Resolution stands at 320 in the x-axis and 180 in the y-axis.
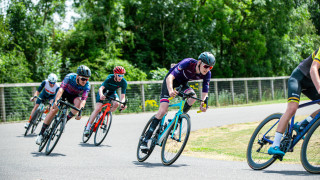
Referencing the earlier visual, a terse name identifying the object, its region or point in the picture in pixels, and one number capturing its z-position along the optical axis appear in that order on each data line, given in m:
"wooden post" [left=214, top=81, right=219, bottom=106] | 26.03
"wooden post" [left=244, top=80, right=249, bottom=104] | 28.52
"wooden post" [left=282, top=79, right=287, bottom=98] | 32.13
